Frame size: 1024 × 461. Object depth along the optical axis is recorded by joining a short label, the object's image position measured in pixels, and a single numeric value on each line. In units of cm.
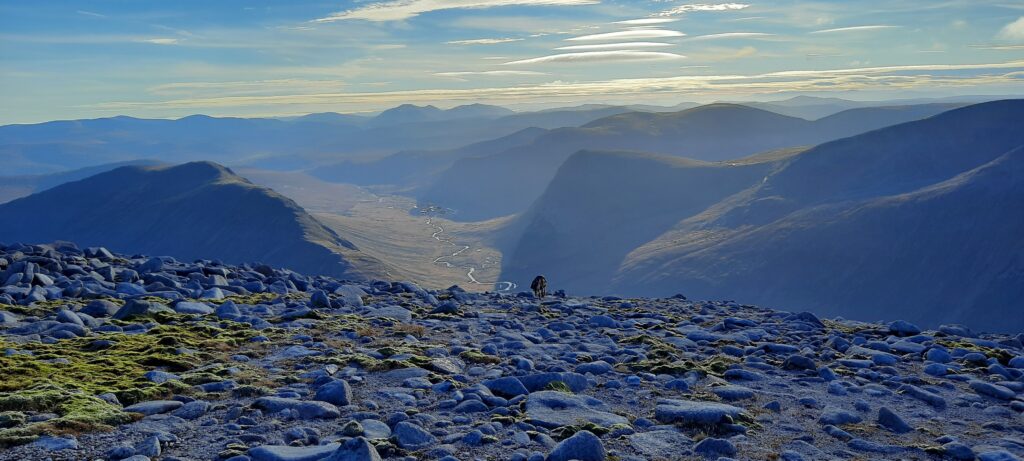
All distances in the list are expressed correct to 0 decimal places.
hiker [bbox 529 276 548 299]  3541
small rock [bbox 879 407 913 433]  1295
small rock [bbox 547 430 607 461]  1030
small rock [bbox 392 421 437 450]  1080
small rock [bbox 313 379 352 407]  1280
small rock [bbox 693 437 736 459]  1107
